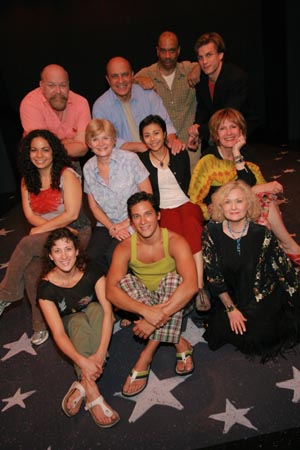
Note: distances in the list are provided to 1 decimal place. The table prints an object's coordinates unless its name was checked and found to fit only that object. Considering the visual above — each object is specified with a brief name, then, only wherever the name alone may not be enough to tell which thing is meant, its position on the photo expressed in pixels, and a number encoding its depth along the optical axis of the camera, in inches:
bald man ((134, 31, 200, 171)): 159.8
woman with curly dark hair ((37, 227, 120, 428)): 95.7
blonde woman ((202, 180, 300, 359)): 103.2
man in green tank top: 100.9
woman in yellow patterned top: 126.3
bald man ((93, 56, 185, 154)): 145.4
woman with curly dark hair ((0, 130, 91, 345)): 120.6
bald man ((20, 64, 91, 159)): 141.0
